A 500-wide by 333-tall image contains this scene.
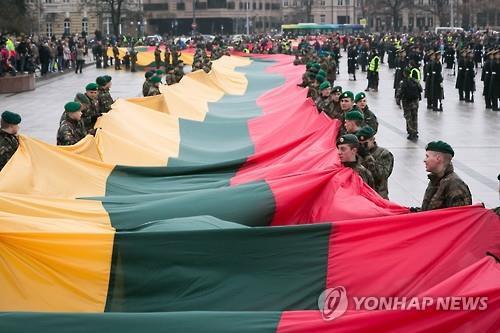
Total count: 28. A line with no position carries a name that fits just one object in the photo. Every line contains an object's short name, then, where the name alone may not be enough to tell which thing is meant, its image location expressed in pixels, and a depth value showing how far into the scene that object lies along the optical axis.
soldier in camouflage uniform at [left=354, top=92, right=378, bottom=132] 13.31
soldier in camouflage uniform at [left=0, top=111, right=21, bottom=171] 10.14
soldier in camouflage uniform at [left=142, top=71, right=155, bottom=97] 18.78
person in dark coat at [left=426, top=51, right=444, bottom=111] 24.17
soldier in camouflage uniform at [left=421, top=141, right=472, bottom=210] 7.38
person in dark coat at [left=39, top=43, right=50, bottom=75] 40.75
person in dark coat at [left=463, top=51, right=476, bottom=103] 27.09
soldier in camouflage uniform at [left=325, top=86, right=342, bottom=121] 14.31
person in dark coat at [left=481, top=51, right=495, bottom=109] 24.94
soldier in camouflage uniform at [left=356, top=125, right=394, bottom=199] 9.30
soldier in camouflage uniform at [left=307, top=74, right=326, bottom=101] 17.55
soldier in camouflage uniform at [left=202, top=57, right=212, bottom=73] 24.20
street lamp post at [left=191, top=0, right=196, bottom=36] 109.03
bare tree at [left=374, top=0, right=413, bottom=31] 86.25
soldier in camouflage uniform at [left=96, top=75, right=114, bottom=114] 14.60
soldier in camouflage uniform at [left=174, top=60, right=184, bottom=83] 23.08
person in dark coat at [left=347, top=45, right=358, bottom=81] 38.47
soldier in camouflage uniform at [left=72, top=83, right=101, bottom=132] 13.41
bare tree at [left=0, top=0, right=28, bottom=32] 40.66
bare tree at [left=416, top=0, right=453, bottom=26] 87.56
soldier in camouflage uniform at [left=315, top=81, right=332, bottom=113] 14.98
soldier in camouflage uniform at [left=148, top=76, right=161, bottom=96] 18.10
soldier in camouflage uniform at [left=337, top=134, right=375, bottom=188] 8.77
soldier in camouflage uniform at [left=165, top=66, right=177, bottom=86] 22.94
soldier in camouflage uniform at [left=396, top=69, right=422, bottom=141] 19.00
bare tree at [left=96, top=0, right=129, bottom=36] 63.25
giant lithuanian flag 5.49
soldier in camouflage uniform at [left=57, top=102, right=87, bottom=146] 11.73
